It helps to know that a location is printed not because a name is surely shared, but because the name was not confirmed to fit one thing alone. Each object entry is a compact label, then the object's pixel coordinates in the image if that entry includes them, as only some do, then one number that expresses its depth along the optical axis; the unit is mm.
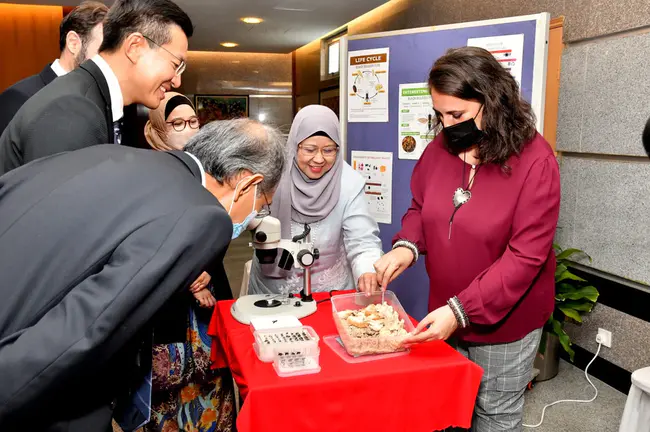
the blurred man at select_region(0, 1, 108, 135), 2076
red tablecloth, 1353
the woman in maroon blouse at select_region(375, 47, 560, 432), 1636
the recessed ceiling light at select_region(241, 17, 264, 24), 5469
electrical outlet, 3021
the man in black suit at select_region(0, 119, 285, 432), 823
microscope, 1777
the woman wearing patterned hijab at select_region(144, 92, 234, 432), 1911
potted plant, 3016
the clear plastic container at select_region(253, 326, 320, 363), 1449
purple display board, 3031
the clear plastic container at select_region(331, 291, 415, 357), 1516
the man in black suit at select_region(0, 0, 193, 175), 1331
